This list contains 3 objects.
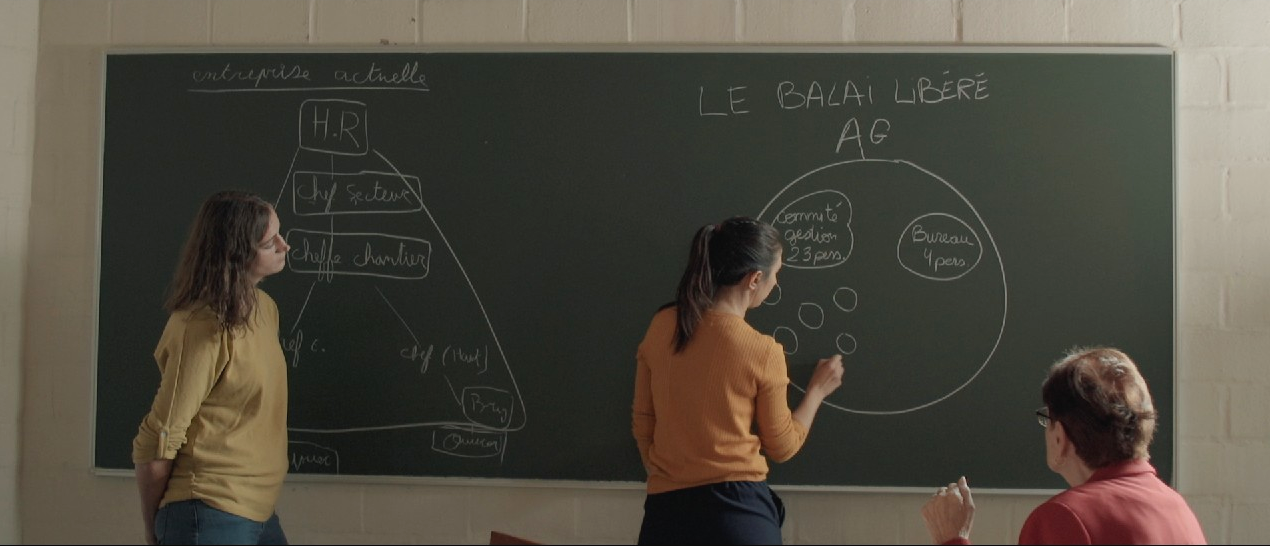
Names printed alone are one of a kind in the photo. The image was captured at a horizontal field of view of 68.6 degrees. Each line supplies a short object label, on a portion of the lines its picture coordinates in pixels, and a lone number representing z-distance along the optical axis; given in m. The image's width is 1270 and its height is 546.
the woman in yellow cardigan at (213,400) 2.27
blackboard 2.90
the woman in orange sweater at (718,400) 2.29
